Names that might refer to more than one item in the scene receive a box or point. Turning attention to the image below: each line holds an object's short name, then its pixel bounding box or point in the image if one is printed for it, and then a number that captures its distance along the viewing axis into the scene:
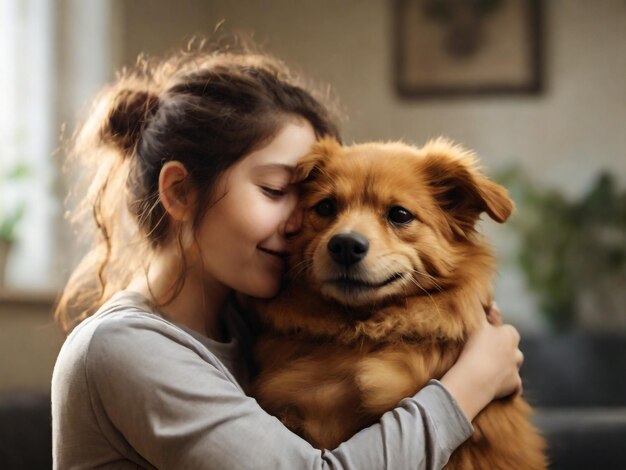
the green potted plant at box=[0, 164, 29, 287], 3.23
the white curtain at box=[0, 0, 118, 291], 3.43
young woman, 1.20
